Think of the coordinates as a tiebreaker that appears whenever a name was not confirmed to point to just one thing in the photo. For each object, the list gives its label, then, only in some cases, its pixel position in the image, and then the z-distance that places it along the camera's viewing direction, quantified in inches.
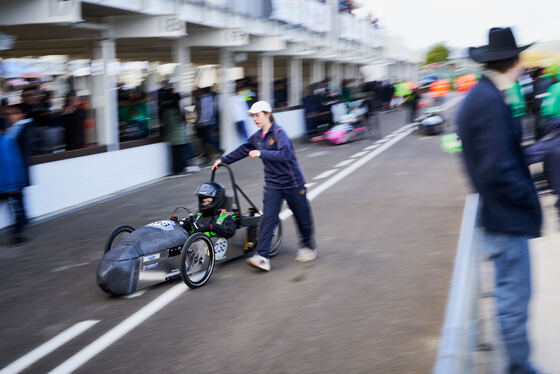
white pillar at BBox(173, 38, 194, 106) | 711.7
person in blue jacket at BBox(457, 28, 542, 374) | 149.4
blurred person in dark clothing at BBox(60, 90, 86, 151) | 528.7
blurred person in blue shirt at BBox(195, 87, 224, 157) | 701.3
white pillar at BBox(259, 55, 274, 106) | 1003.3
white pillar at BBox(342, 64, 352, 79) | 1812.3
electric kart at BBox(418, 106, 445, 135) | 903.7
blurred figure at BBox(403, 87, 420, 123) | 1037.8
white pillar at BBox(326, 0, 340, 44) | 1408.7
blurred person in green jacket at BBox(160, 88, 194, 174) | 640.4
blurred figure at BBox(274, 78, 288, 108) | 1072.2
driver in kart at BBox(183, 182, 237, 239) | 298.7
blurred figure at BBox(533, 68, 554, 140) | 540.1
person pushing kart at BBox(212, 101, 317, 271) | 292.8
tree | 5231.3
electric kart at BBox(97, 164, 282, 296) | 265.1
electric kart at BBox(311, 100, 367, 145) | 856.9
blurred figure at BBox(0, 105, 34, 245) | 375.6
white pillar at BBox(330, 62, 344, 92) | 1652.4
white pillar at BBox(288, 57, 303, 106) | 1152.2
